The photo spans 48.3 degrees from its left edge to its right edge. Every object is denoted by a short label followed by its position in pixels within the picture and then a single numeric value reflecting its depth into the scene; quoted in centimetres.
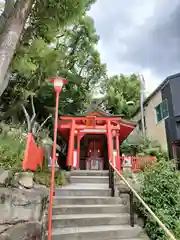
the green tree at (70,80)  1458
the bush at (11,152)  484
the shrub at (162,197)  455
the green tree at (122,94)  2053
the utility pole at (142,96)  1535
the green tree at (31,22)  465
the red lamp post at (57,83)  491
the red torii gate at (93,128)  957
